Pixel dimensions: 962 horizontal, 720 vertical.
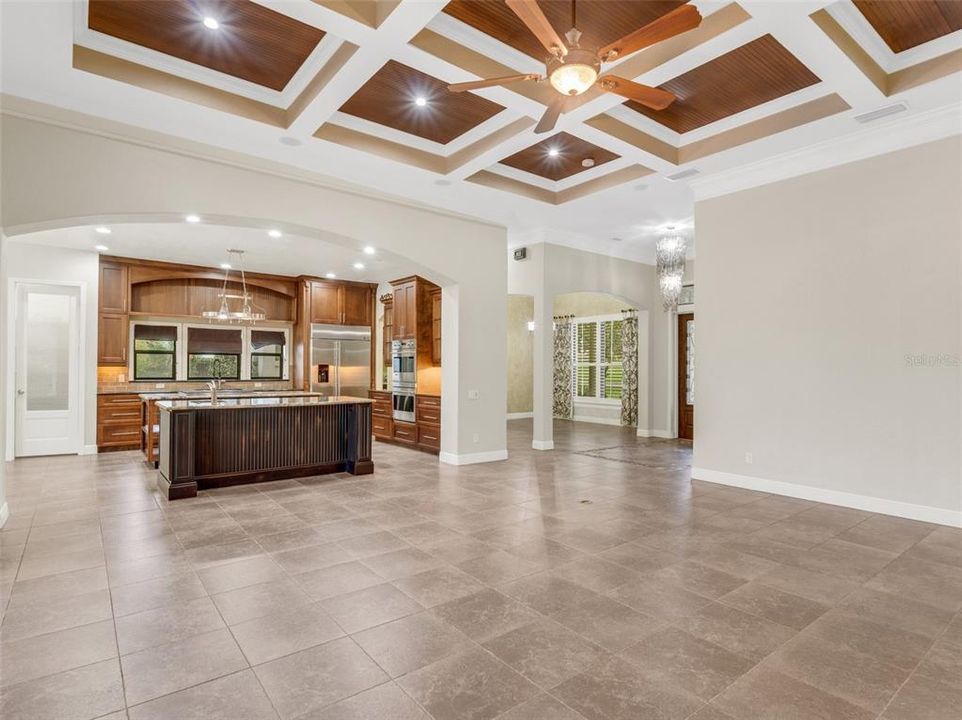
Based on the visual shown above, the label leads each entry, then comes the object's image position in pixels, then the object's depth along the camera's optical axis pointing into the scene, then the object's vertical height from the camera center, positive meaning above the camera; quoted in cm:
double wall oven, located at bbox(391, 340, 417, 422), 875 -22
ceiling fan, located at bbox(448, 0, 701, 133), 265 +179
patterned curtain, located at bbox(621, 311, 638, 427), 1078 -5
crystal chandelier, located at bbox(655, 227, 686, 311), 786 +156
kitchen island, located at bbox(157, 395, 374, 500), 545 -91
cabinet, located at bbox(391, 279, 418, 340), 874 +94
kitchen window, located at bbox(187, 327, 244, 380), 986 +21
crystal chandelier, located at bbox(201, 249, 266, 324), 793 +81
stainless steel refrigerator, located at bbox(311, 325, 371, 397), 1056 +8
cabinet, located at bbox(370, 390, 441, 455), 816 -106
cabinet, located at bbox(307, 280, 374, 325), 1071 +131
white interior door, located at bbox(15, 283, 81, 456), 768 -11
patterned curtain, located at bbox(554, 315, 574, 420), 1327 -10
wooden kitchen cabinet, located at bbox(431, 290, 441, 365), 866 +63
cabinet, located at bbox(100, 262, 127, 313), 856 +128
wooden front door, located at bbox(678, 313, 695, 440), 971 -22
